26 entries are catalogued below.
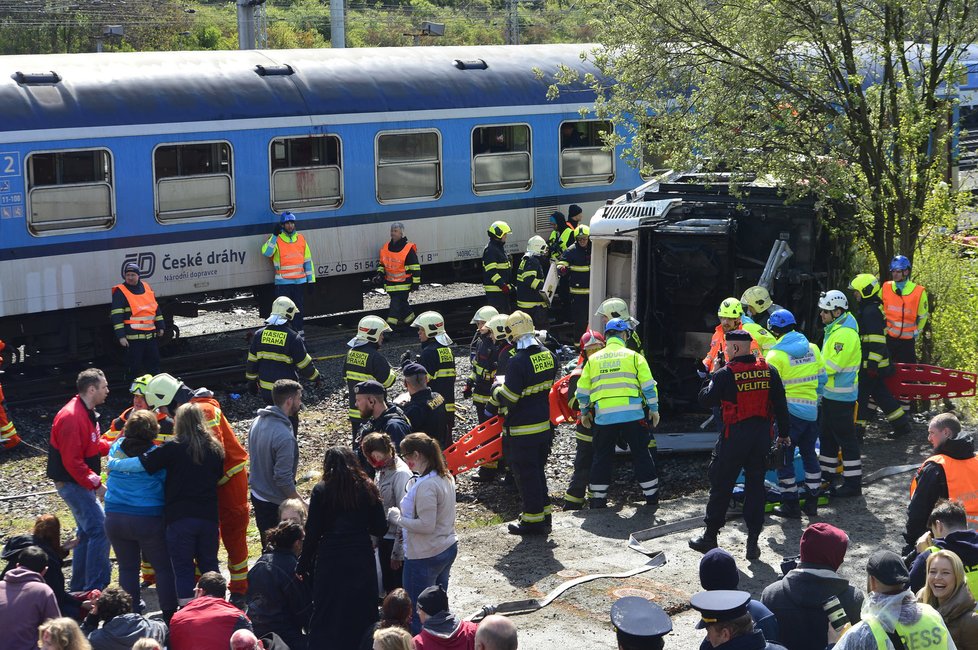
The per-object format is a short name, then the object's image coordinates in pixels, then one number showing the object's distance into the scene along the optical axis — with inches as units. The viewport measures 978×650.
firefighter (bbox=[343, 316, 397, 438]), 412.2
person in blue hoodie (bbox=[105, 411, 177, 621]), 299.0
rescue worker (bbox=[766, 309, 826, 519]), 380.5
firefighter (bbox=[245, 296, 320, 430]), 430.9
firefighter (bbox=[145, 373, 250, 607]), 317.7
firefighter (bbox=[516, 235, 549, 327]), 576.4
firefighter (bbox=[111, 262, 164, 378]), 526.0
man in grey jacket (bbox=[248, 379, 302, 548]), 321.1
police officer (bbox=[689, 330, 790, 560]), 340.2
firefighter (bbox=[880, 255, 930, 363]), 471.2
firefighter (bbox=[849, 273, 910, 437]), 446.0
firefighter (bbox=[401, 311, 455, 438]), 418.0
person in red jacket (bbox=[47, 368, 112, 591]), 324.5
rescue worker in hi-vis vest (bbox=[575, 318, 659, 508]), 388.5
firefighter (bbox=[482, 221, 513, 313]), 604.1
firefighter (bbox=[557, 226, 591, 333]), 603.5
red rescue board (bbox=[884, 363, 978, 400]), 471.5
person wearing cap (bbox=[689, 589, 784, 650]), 198.4
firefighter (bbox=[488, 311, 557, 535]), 370.0
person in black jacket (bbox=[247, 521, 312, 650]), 260.8
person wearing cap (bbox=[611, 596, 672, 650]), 192.7
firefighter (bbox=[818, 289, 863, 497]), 397.1
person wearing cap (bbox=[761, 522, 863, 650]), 227.8
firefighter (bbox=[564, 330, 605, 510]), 404.8
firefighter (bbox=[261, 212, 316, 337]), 595.5
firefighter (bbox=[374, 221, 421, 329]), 631.8
